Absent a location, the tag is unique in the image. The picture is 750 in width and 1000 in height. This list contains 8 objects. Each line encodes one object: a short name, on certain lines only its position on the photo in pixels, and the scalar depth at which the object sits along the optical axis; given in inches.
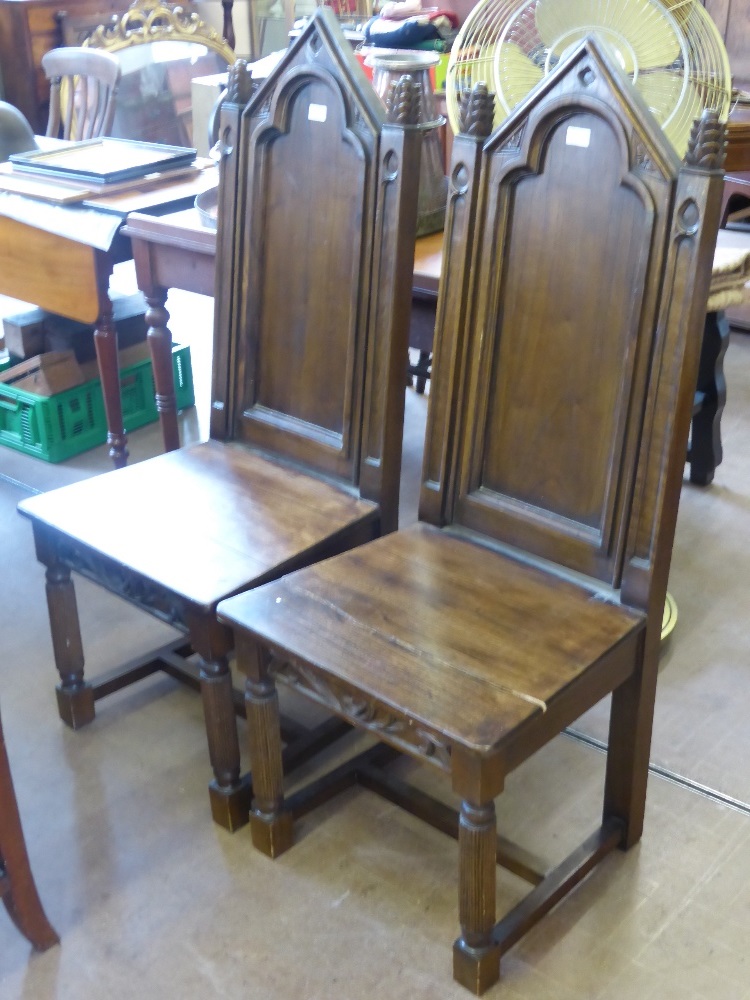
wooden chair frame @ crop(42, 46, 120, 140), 130.8
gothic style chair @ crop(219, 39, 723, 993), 50.7
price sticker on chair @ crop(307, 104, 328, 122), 65.4
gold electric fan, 71.4
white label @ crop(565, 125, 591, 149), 54.1
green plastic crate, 113.7
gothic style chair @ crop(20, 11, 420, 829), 62.2
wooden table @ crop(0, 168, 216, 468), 94.7
